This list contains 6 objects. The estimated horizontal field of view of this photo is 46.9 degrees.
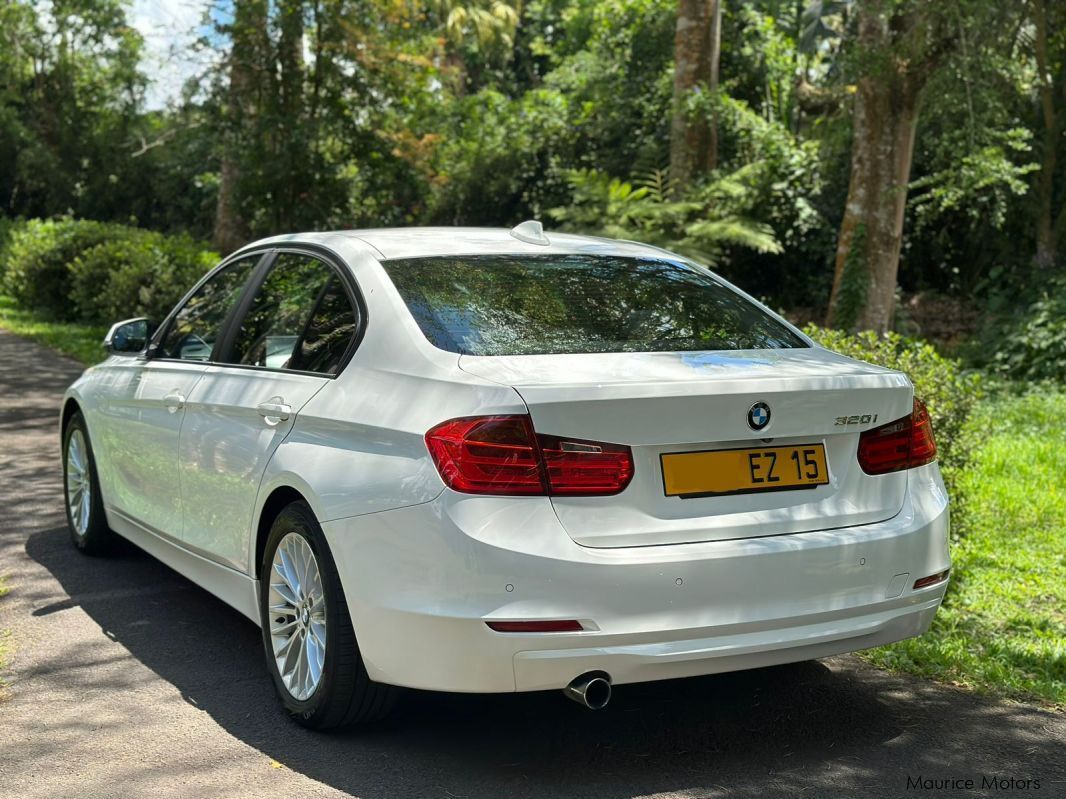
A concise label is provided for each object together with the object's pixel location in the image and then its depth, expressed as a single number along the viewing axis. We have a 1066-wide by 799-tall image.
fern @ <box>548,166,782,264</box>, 14.49
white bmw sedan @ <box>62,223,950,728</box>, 3.43
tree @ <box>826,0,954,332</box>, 10.80
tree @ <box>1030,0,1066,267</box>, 15.20
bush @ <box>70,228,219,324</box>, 16.81
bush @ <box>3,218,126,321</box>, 20.80
